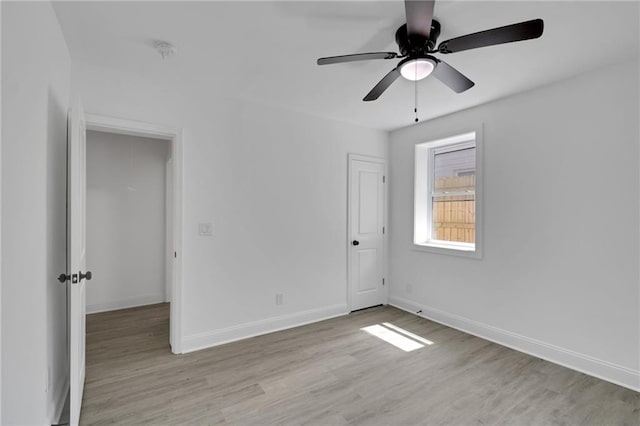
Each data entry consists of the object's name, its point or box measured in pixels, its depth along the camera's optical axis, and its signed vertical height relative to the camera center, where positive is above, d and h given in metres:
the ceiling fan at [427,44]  1.48 +0.91
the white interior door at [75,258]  1.79 -0.29
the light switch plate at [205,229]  3.02 -0.18
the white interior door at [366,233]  4.14 -0.30
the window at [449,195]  3.56 +0.20
